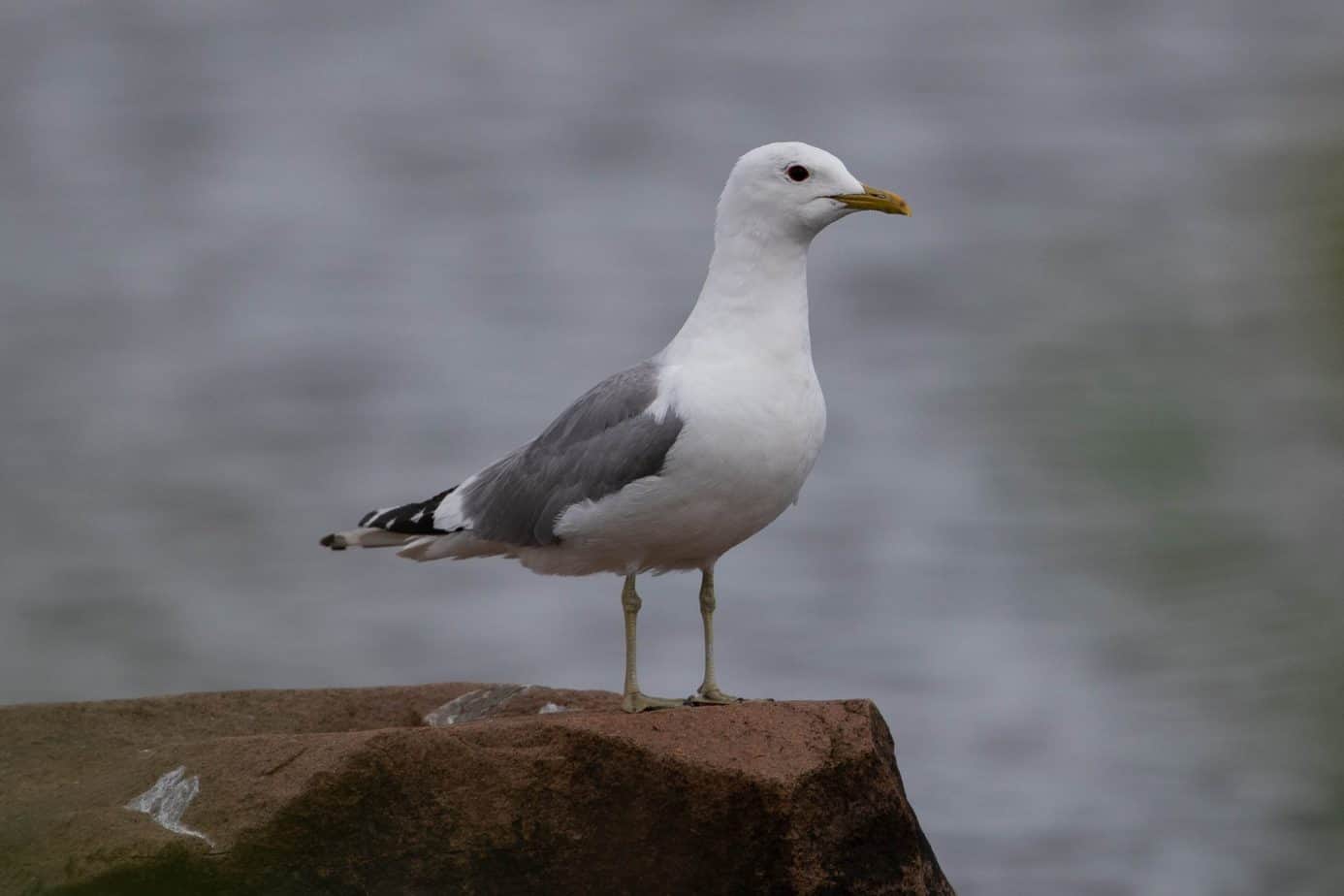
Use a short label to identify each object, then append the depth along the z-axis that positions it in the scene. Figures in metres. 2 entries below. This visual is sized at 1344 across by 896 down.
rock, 10.94
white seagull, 13.23
